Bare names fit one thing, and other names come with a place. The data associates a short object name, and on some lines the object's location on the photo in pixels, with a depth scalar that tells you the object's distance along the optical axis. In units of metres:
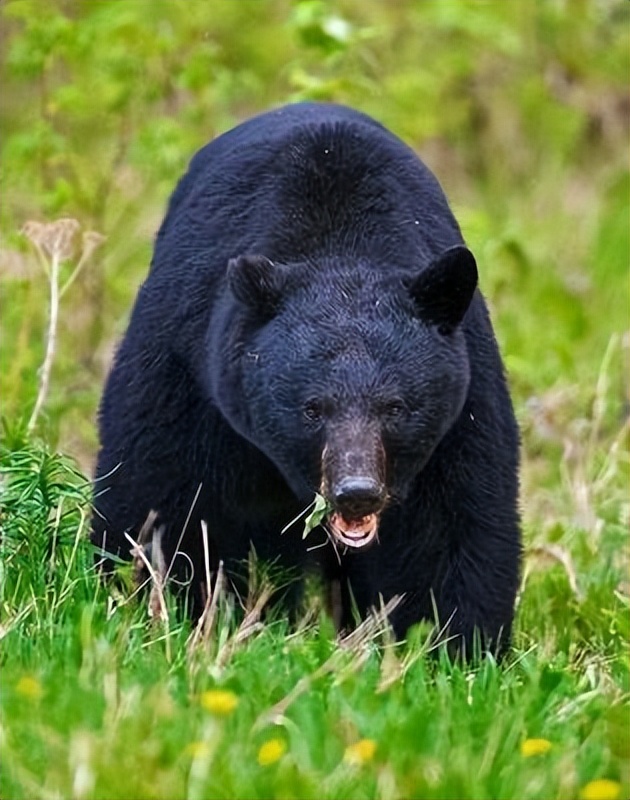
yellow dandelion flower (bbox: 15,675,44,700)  7.52
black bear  9.81
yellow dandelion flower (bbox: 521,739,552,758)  7.43
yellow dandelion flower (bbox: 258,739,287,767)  7.11
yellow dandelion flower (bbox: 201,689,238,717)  7.20
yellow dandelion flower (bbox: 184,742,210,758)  6.92
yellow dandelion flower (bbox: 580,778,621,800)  7.04
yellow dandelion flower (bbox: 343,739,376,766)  7.12
